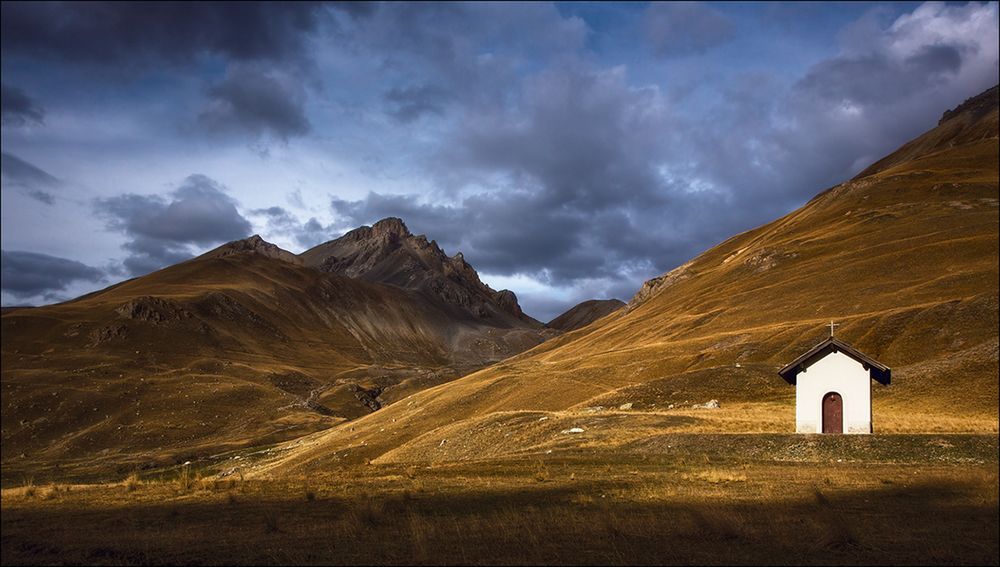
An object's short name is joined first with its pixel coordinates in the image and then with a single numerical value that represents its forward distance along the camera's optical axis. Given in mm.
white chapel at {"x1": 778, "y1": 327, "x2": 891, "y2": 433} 39375
